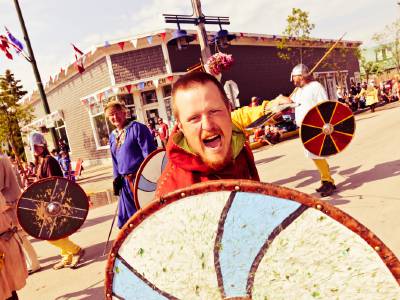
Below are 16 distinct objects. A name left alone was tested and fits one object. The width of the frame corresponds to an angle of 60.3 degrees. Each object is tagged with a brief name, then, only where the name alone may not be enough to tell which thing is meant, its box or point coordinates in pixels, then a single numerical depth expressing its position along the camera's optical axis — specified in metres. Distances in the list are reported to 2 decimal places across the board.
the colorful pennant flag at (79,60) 14.63
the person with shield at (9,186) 3.39
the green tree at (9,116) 15.60
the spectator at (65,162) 12.05
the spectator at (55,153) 10.32
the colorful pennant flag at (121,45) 14.65
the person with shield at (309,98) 4.25
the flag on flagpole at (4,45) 9.13
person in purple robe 3.39
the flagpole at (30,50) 8.78
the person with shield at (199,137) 1.10
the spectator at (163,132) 12.84
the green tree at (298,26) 17.12
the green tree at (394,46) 26.55
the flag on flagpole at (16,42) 8.88
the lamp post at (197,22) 10.08
